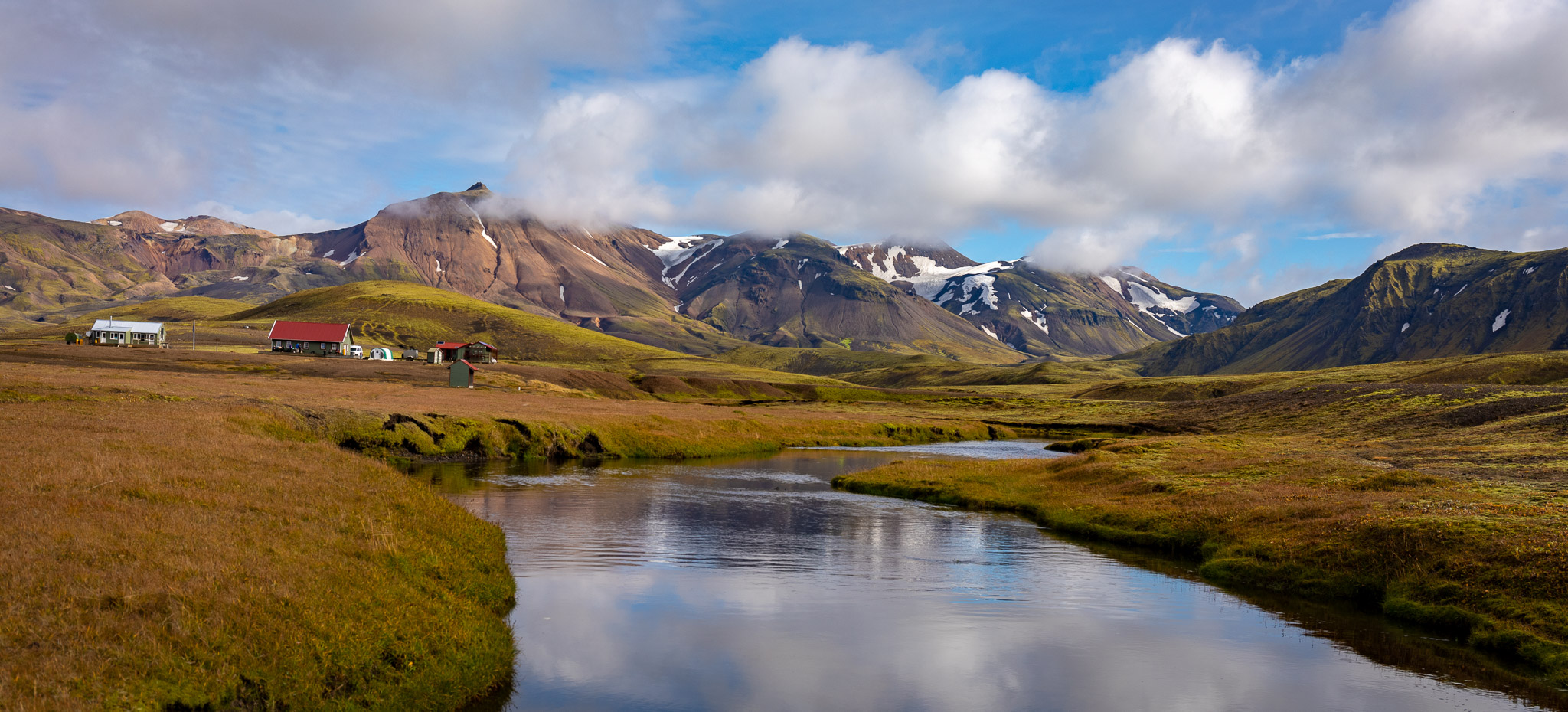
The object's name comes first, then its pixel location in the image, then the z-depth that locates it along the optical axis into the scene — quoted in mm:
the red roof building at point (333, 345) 199500
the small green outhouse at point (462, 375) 133875
